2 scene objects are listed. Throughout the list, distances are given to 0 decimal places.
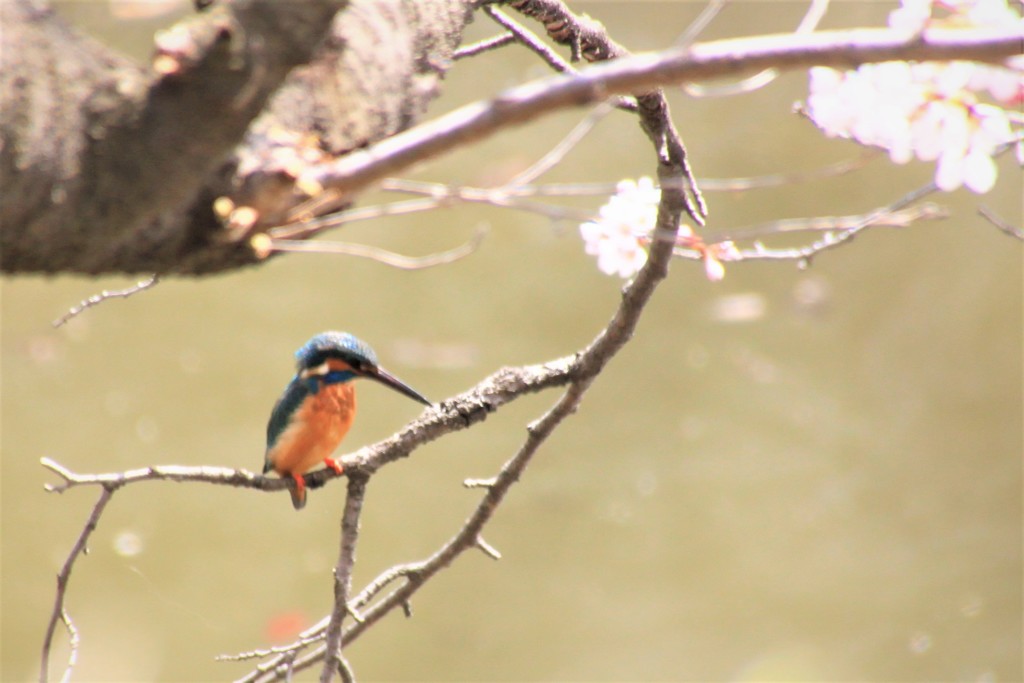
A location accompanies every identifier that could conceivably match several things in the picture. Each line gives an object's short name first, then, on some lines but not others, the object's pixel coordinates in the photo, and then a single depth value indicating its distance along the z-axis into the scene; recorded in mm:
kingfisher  9978
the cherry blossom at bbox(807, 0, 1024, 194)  9732
